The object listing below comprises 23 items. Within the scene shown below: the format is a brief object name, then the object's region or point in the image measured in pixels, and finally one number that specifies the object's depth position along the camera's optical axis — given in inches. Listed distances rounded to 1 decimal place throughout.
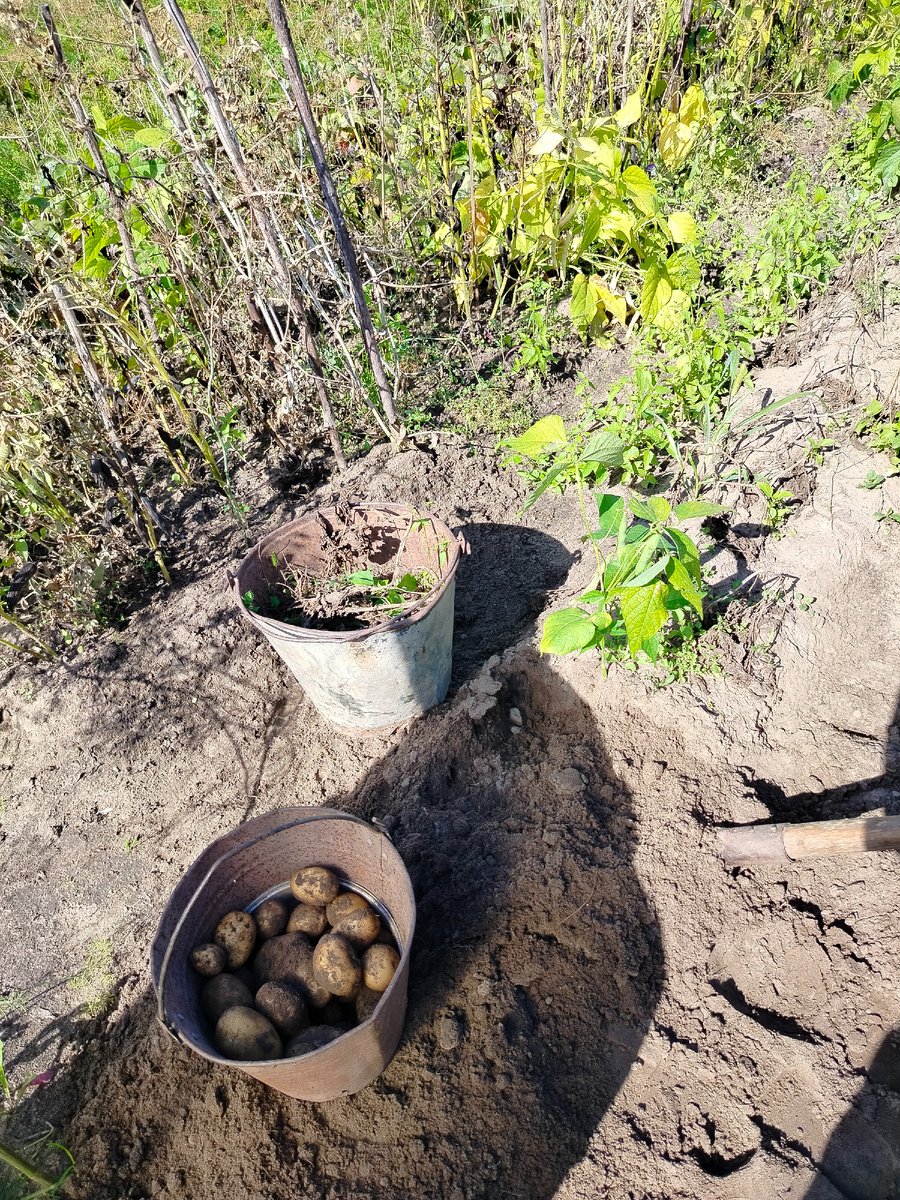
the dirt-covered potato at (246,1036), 57.7
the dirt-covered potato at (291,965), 62.9
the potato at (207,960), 63.1
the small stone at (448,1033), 63.1
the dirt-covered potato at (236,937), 65.1
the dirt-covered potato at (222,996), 61.2
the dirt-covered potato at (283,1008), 60.2
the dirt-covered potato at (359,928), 64.4
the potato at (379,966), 61.0
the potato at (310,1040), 58.9
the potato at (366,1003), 60.9
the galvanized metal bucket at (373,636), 73.9
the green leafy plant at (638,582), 63.1
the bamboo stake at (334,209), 78.7
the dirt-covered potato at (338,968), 61.2
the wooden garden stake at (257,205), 79.0
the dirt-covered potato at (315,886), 68.3
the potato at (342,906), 66.9
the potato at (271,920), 67.9
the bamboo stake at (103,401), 94.8
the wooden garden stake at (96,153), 83.4
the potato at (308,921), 67.3
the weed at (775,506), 89.5
